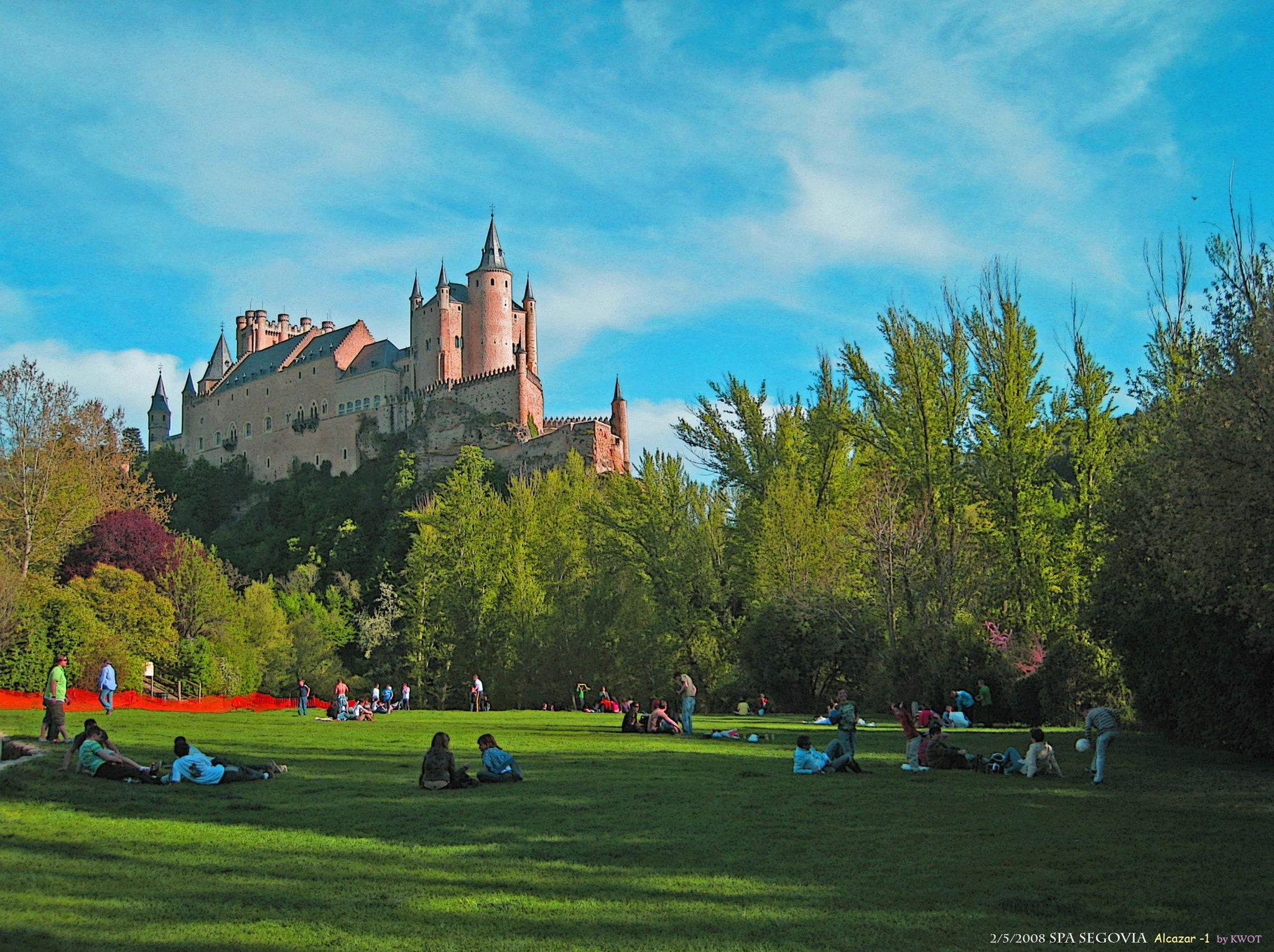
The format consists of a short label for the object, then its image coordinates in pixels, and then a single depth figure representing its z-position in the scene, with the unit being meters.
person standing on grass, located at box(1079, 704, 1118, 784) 12.81
